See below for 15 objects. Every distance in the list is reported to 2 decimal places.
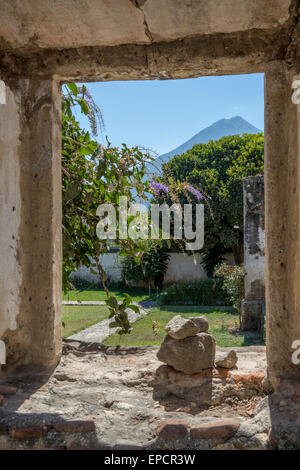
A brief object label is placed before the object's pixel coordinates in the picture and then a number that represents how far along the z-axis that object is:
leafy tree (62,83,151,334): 2.54
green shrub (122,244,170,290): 12.08
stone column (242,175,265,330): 6.85
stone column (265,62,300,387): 1.75
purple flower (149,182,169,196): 2.75
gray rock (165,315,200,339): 2.09
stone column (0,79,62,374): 1.94
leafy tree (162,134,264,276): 11.01
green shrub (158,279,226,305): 9.91
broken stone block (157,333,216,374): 2.05
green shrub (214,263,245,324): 7.31
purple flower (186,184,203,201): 2.69
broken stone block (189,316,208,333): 2.23
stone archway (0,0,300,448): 1.72
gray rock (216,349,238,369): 2.06
